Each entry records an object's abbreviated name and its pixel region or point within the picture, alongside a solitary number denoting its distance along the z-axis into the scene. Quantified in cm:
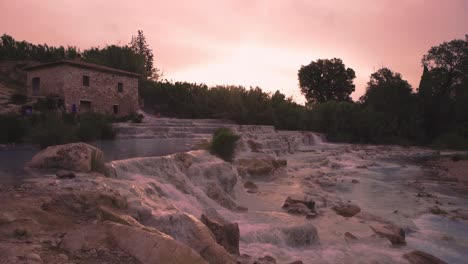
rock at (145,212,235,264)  386
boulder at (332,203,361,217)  749
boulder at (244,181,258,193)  969
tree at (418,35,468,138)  3466
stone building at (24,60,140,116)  2209
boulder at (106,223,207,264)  306
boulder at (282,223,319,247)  576
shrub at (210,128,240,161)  1107
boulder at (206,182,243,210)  776
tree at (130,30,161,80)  4831
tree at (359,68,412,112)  3622
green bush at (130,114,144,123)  2042
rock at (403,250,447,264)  500
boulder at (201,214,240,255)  468
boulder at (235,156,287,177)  1188
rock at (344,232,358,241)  608
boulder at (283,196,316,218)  744
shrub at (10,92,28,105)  2034
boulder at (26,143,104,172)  577
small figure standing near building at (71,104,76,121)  2121
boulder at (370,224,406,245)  596
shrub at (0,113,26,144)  1169
